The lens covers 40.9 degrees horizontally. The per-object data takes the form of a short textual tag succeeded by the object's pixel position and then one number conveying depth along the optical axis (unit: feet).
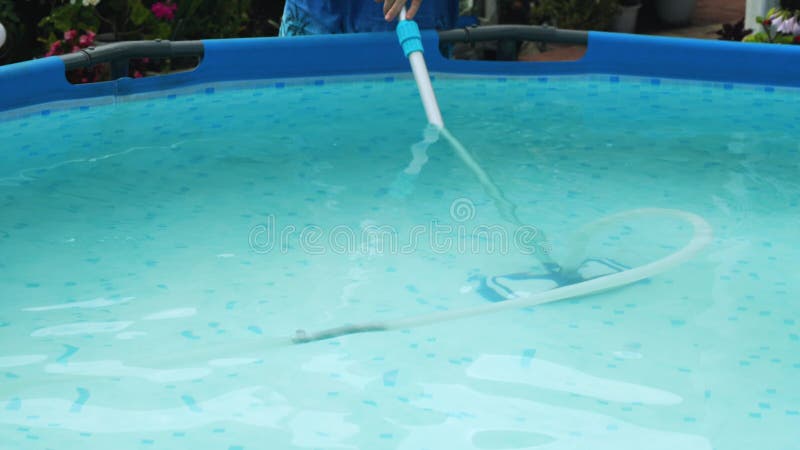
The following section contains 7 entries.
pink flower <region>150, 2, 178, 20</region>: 17.94
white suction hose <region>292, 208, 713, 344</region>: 7.75
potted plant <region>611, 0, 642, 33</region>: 23.31
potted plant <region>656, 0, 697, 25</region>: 24.22
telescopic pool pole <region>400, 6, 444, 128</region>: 11.66
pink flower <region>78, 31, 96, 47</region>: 16.44
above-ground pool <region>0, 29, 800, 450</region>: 6.69
